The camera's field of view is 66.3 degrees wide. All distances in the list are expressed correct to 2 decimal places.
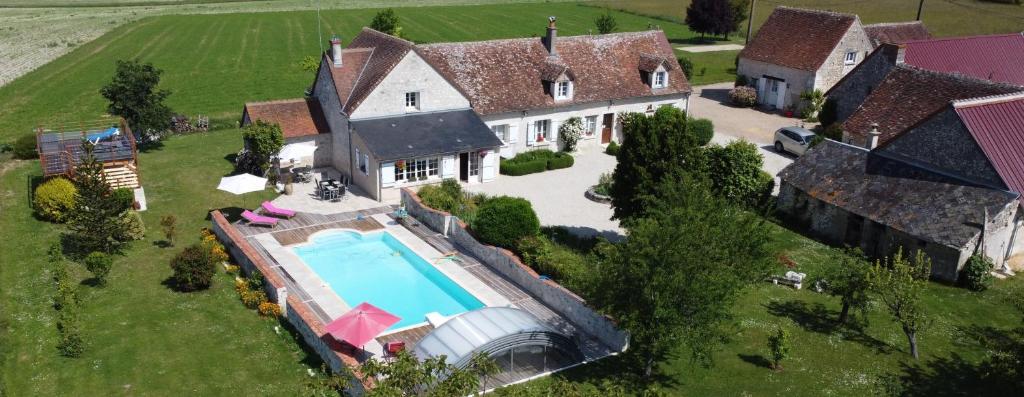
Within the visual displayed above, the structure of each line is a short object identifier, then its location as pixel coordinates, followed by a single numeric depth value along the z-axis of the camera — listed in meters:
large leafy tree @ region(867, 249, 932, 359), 22.66
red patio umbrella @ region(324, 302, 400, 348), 22.91
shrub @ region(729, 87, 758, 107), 55.84
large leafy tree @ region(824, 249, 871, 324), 23.61
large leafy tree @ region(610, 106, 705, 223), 28.23
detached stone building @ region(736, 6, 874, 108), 53.47
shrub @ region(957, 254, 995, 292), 27.91
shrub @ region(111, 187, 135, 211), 30.34
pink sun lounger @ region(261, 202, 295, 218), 34.38
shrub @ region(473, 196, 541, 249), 29.88
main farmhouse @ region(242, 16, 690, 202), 37.78
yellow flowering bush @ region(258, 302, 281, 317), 25.88
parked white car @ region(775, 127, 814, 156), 44.12
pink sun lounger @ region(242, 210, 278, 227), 33.56
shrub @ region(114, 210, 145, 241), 30.78
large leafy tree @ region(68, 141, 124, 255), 28.92
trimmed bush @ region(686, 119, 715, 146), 45.94
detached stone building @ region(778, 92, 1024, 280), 28.64
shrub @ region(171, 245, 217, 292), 26.92
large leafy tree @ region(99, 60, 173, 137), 40.75
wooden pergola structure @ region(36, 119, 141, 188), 34.22
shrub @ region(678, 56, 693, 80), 62.22
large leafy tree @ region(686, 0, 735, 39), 81.56
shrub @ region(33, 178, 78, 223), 32.44
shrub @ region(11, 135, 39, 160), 40.41
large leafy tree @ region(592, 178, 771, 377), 20.33
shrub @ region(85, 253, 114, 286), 26.84
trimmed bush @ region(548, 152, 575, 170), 42.03
